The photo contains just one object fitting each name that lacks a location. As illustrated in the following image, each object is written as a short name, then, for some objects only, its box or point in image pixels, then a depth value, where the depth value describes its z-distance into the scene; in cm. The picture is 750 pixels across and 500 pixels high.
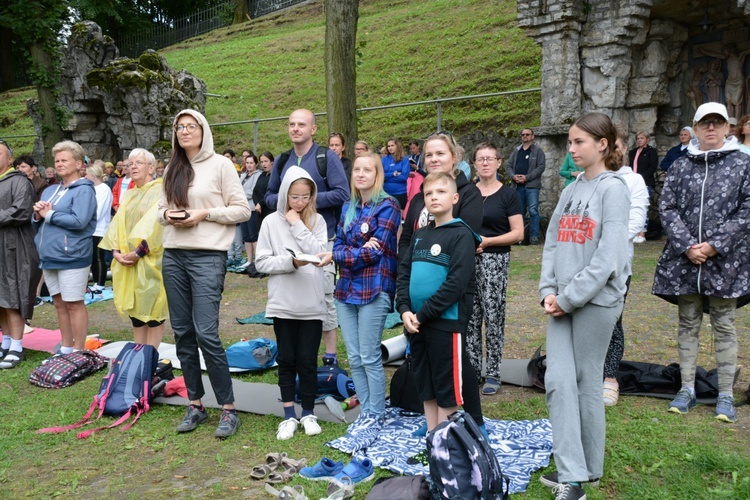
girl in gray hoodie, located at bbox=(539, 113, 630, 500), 350
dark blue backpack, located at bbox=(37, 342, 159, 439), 533
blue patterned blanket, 403
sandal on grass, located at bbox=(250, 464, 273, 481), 404
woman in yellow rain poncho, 587
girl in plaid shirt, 469
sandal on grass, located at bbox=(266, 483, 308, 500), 363
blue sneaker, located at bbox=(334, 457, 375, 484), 395
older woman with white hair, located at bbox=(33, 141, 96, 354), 640
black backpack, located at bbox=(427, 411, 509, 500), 331
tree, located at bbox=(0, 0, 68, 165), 1678
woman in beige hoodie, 484
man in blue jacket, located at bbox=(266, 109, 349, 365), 567
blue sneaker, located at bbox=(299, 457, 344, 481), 398
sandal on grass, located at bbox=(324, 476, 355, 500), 364
